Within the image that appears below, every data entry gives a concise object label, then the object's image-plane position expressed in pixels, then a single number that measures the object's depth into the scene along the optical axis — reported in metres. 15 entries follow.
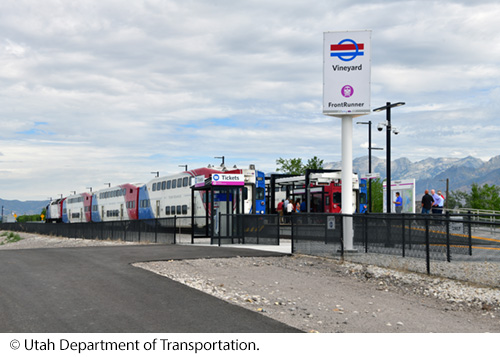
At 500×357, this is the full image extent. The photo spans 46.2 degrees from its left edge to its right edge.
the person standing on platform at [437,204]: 28.94
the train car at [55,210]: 78.73
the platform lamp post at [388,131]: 27.75
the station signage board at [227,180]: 23.41
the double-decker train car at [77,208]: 66.94
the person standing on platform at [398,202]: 32.22
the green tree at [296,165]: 78.19
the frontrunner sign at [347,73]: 18.27
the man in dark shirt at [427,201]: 29.12
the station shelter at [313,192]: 41.28
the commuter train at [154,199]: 36.47
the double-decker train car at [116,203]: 52.28
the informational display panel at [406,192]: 34.72
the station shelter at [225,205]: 23.11
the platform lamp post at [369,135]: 46.62
